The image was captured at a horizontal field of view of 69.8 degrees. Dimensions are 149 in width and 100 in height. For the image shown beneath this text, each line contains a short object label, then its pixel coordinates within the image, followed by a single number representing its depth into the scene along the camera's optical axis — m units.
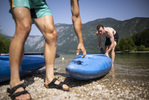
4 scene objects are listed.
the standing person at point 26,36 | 1.92
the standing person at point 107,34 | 6.34
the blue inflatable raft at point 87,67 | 2.54
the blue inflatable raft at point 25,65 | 2.78
